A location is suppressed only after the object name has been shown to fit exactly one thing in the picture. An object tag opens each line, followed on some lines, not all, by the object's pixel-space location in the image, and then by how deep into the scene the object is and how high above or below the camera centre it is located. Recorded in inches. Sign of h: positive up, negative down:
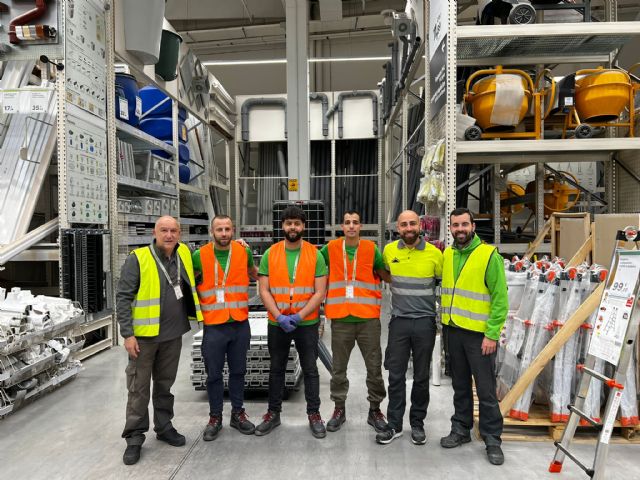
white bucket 219.6 +102.7
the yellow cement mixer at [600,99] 177.0 +51.2
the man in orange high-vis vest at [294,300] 121.6 -19.2
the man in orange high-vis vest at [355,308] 123.3 -21.8
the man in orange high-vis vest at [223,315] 121.3 -23.1
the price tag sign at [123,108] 229.6 +63.7
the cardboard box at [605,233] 138.6 -2.2
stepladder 91.9 -24.2
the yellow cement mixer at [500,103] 169.9 +48.4
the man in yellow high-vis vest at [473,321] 109.1 -23.3
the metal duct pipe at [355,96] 410.3 +115.6
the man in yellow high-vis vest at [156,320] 112.6 -23.0
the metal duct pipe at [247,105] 423.8 +117.7
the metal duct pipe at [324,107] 414.0 +112.6
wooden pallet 120.9 -57.0
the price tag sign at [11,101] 174.6 +51.2
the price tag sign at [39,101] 176.9 +51.5
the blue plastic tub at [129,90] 233.5 +74.6
